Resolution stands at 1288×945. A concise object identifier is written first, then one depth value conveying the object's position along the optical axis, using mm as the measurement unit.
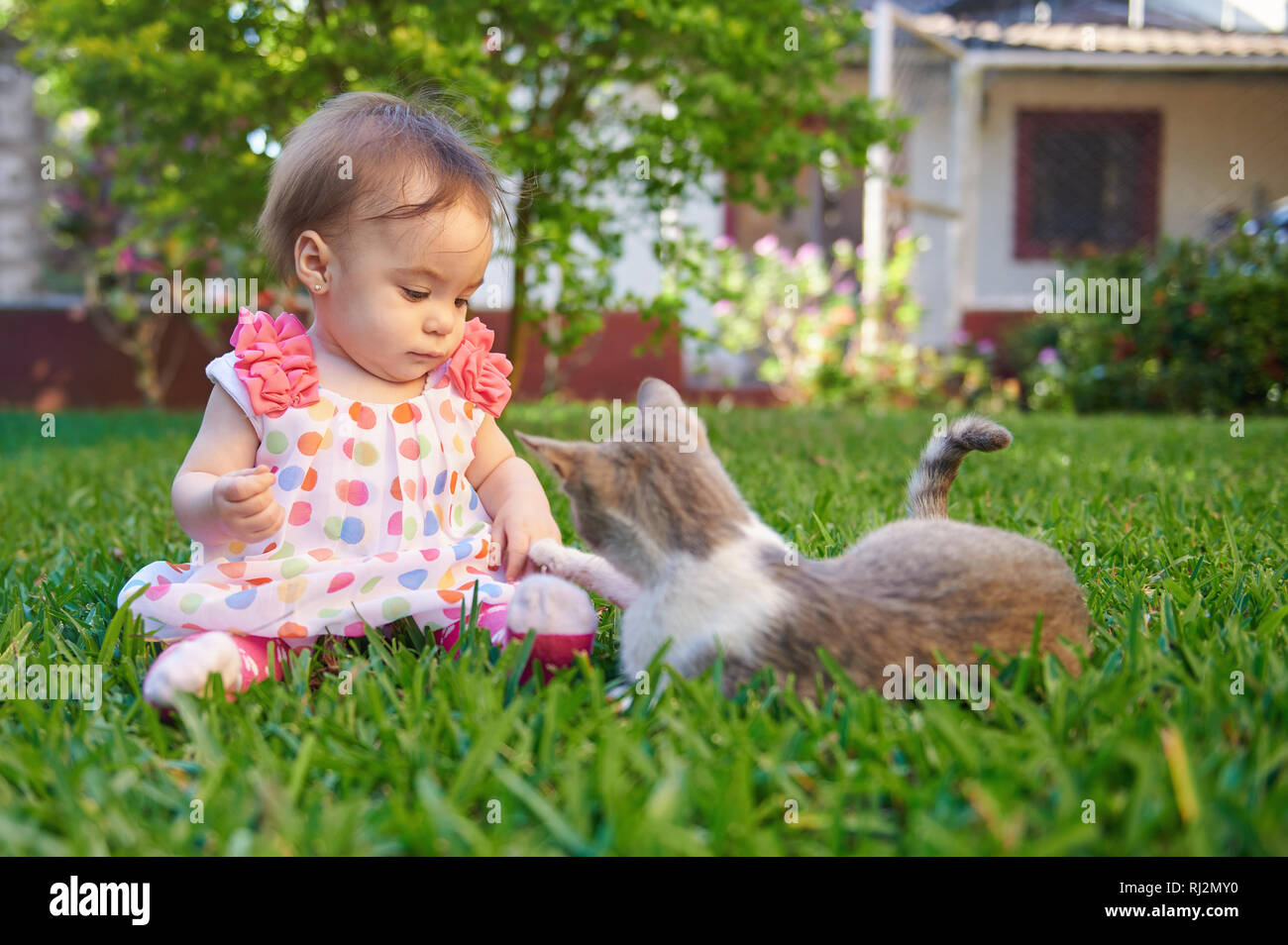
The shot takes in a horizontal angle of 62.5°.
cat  1645
